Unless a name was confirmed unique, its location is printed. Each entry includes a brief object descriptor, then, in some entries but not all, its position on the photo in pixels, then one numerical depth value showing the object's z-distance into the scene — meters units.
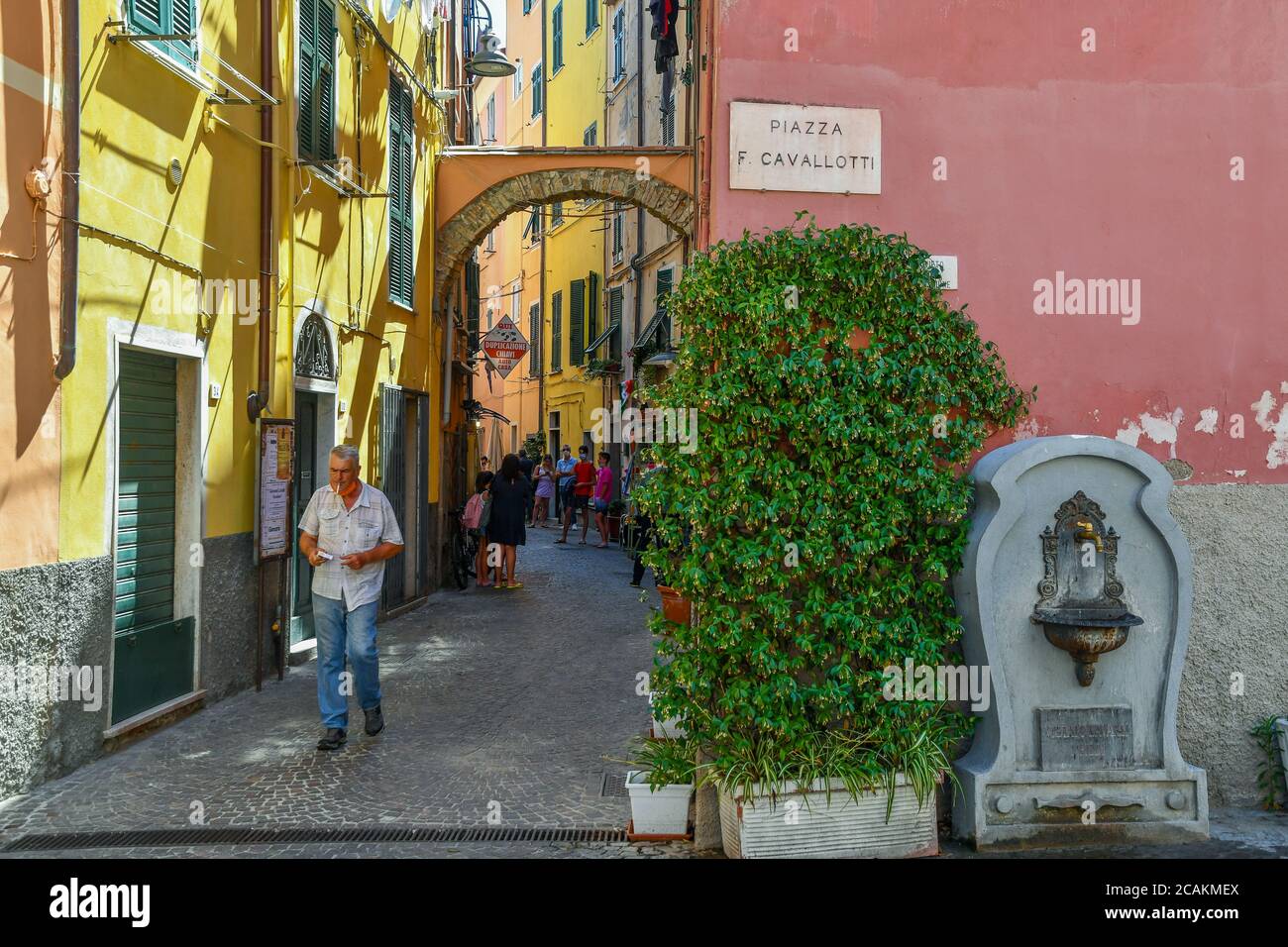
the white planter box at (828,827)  4.94
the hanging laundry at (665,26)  13.72
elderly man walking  6.95
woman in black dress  14.72
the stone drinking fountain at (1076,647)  5.25
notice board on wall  8.71
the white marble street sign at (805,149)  5.63
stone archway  14.45
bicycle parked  15.28
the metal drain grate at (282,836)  5.20
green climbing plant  5.04
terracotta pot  6.29
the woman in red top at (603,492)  20.59
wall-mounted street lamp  13.19
